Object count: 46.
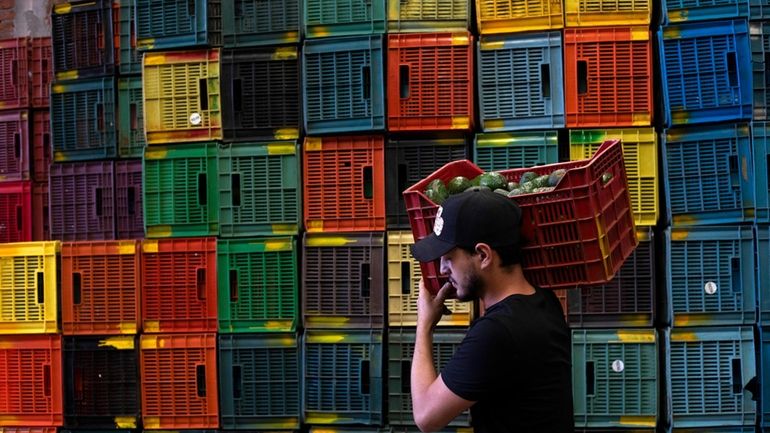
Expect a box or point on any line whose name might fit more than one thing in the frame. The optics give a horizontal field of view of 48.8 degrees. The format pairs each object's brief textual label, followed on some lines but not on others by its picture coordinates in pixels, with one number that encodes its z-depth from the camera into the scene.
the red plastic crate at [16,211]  6.29
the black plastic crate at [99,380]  5.74
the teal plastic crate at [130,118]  6.04
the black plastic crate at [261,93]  5.63
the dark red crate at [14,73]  6.38
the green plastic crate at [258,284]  5.55
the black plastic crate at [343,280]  5.44
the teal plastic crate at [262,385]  5.53
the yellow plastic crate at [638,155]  5.28
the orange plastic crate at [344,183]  5.47
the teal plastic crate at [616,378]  5.20
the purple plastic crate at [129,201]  5.93
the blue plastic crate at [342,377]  5.40
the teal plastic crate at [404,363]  5.38
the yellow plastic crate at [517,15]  5.37
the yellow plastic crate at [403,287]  5.40
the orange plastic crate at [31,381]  5.79
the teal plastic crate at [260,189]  5.57
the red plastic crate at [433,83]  5.40
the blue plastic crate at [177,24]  5.71
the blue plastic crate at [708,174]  5.15
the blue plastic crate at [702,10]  5.18
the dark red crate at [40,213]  6.33
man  2.61
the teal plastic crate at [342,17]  5.50
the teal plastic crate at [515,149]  5.32
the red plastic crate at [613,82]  5.29
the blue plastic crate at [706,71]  5.16
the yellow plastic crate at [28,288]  5.85
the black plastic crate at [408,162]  5.47
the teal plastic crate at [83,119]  6.04
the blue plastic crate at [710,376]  5.09
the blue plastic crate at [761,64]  5.20
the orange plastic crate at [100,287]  5.76
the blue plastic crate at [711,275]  5.14
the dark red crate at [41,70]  6.39
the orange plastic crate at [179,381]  5.58
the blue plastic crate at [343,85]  5.46
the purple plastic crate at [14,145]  6.34
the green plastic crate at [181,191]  5.67
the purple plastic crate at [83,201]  5.96
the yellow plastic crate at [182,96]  5.72
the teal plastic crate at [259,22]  5.64
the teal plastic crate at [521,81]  5.34
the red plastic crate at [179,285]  5.62
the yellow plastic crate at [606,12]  5.32
